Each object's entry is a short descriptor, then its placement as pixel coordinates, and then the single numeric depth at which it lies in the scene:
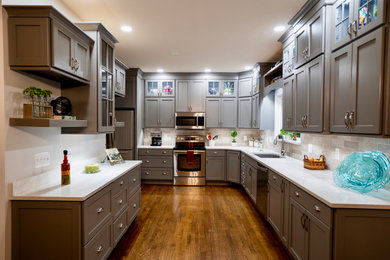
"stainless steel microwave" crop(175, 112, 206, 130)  5.00
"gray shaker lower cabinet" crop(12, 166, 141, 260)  1.56
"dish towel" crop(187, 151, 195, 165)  4.71
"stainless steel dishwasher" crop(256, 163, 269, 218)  2.86
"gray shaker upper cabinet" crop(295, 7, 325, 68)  1.99
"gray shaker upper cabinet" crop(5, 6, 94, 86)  1.56
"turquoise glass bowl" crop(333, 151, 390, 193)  1.56
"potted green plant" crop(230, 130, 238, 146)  5.19
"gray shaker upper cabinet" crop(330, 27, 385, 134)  1.40
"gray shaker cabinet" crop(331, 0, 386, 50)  1.40
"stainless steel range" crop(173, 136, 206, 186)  4.78
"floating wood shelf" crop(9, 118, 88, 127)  1.53
